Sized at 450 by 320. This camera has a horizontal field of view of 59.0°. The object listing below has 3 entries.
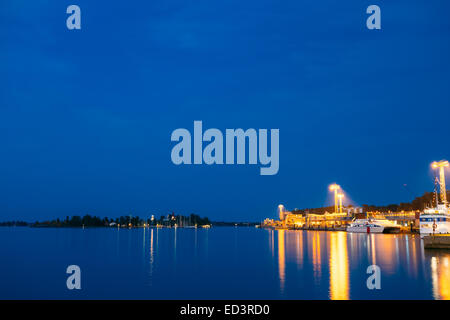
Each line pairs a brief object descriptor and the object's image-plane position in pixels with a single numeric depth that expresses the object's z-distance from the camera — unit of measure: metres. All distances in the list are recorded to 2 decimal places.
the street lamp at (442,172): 115.44
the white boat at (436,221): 87.75
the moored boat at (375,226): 153.50
